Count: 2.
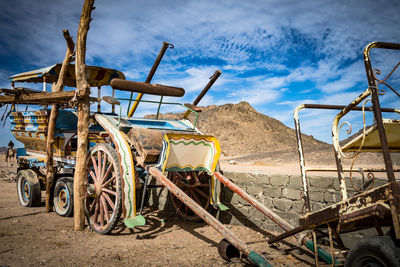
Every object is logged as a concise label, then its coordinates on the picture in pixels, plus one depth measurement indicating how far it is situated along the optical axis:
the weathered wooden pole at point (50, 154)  6.38
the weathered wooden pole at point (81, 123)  5.13
